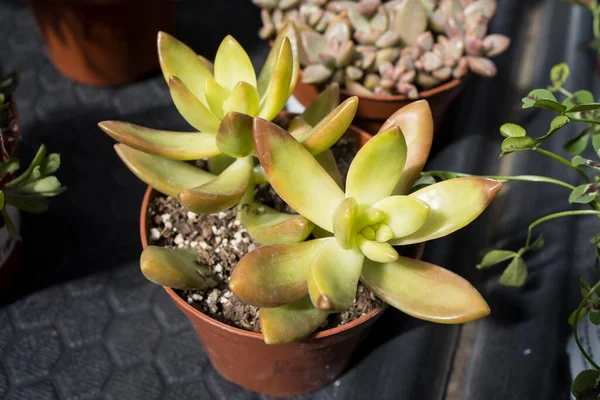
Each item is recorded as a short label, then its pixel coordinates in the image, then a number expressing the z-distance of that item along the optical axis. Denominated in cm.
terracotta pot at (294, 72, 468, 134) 43
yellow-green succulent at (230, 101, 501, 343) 31
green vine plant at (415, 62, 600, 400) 32
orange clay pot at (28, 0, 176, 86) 48
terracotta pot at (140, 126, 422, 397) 34
